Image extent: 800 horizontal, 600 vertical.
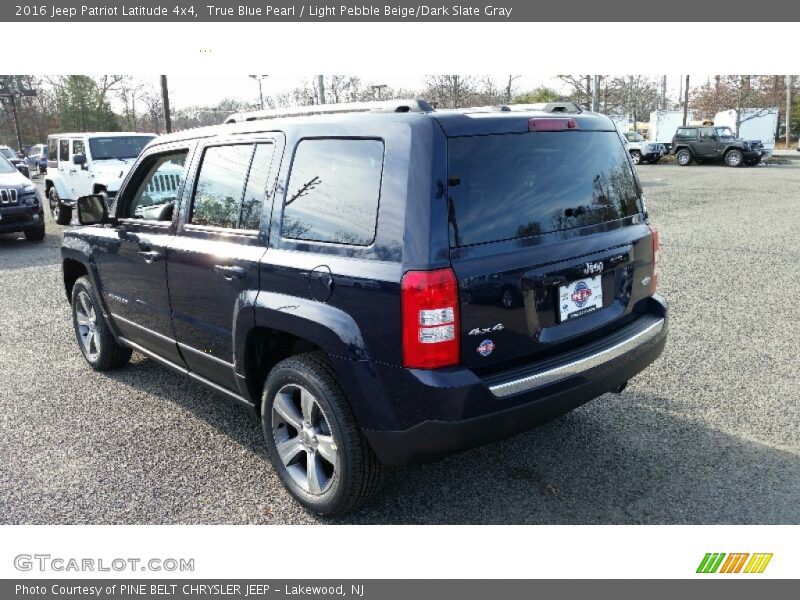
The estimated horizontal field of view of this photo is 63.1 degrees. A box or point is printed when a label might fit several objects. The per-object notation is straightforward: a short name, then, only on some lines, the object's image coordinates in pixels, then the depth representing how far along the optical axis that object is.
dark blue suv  2.61
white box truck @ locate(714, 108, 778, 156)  39.06
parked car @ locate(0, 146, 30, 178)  19.44
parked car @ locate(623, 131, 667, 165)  32.41
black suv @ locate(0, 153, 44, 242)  11.81
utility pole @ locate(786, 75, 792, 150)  43.24
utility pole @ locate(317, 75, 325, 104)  16.13
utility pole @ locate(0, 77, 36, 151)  38.80
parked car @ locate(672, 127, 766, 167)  28.97
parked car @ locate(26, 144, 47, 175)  31.89
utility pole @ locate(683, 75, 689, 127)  39.72
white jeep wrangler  12.99
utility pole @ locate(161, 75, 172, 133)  23.77
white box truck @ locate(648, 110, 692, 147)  39.91
